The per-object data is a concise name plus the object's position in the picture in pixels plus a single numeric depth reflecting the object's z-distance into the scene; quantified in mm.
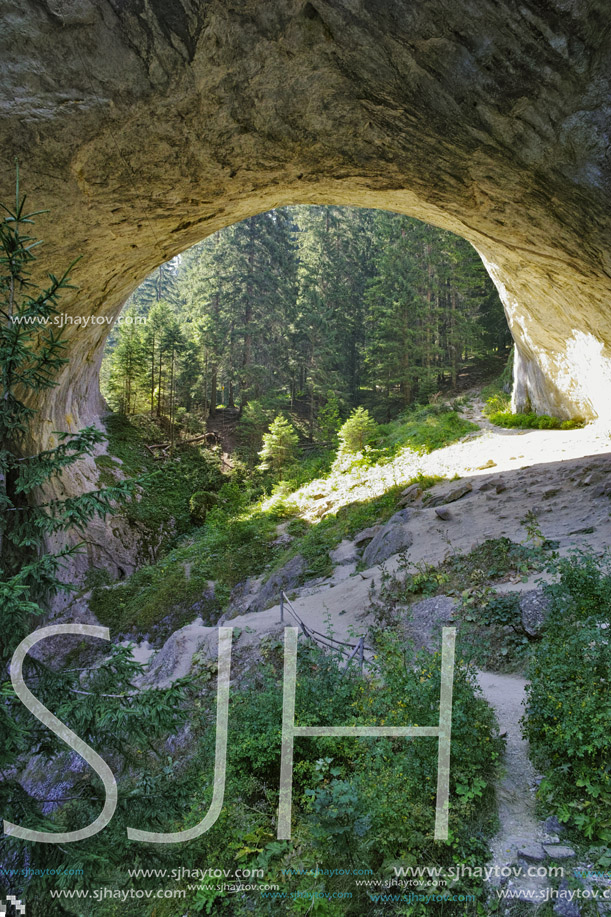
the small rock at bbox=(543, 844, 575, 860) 3584
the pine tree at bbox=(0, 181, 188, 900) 3545
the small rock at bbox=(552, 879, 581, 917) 3213
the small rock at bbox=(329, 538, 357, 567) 11930
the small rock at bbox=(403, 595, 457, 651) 7383
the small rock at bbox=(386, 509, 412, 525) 11768
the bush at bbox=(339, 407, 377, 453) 19656
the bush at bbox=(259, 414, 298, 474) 20359
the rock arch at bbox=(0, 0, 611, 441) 5539
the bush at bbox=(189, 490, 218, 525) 18453
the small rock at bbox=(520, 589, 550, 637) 6469
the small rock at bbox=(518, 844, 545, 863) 3625
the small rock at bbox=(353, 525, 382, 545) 12531
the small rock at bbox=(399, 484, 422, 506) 13431
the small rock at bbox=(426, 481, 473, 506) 12102
